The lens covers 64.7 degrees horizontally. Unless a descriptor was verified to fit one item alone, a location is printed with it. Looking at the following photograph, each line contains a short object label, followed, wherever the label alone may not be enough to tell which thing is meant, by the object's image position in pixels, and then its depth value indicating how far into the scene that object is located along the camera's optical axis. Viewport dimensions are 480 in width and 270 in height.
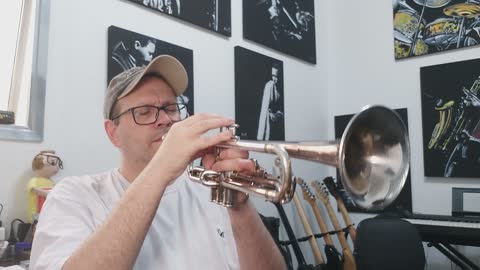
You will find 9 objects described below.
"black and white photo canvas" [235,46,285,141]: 2.68
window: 1.67
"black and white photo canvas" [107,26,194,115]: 1.94
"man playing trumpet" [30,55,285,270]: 0.90
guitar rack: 2.87
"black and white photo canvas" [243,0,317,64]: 2.86
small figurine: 1.56
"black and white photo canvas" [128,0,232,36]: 2.21
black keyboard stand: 2.49
